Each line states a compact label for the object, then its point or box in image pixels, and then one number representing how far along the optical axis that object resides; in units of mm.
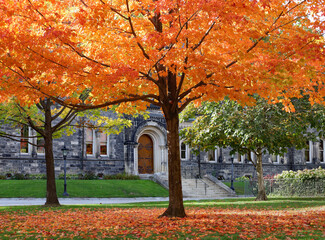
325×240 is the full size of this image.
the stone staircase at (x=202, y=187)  28356
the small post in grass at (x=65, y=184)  22395
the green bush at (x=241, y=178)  35969
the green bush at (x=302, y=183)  23938
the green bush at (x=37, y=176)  26647
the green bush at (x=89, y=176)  28991
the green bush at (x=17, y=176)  26109
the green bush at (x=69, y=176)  27814
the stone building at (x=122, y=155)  27109
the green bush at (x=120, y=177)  29578
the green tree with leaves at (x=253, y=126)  18203
